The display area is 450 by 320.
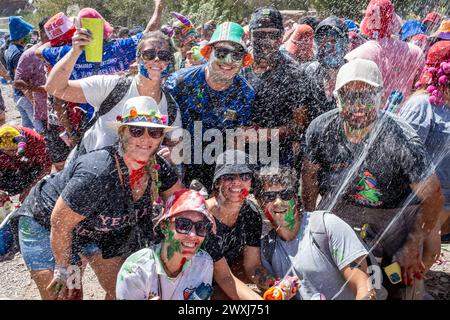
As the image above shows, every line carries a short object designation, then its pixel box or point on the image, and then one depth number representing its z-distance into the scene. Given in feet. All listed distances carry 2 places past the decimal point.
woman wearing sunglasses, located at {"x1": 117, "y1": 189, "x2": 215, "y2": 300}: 9.93
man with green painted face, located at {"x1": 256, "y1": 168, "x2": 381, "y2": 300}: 11.08
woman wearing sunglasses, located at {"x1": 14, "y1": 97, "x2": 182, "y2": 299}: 10.39
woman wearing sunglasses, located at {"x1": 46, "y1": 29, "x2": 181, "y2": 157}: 11.84
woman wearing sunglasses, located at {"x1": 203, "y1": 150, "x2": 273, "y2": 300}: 11.48
